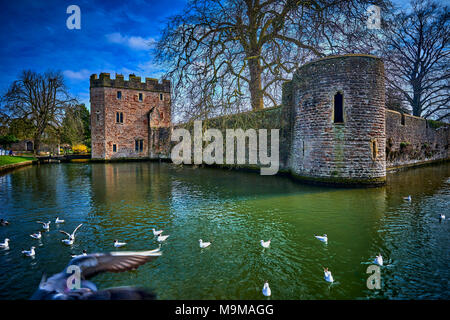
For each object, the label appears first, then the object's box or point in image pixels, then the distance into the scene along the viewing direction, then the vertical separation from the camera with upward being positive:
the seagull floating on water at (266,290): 3.66 -2.01
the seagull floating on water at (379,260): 4.52 -1.95
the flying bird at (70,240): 5.55 -1.90
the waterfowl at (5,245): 5.39 -1.92
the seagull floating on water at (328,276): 3.99 -1.98
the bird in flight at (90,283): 2.86 -1.56
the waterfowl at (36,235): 5.86 -1.87
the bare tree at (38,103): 28.42 +6.47
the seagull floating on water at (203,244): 5.34 -1.92
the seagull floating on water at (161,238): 5.55 -1.85
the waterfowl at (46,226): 6.40 -1.80
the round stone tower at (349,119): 12.02 +1.73
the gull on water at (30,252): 5.00 -1.94
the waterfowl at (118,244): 5.33 -1.90
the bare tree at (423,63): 23.51 +9.61
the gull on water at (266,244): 5.27 -1.90
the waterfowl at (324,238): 5.51 -1.88
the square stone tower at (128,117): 31.98 +5.28
